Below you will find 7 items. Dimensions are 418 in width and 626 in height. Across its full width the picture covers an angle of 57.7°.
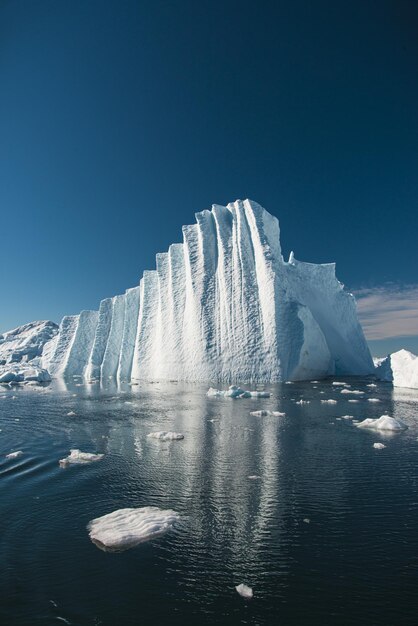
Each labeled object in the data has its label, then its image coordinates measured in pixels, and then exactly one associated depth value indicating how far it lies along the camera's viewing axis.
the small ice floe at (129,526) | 4.57
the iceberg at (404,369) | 24.97
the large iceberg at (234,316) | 28.45
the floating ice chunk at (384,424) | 10.94
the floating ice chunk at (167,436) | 10.02
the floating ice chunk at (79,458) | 7.79
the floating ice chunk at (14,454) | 8.21
